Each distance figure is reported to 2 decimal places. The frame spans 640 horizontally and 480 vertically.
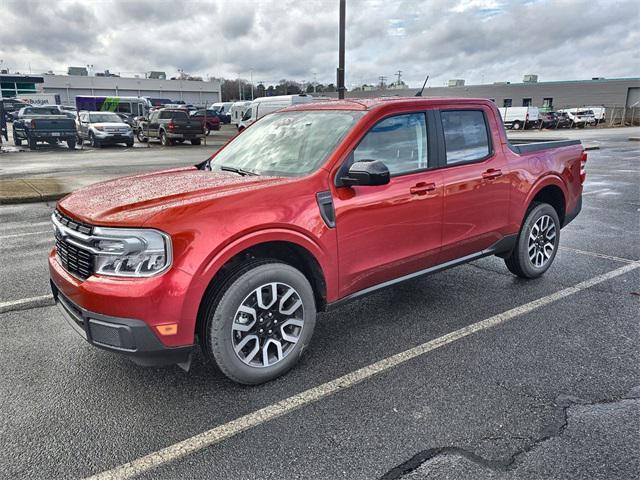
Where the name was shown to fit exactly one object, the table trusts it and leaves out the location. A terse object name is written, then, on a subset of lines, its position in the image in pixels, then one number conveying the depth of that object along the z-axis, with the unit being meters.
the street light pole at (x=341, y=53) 13.73
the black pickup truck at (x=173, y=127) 24.38
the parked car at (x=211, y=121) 35.44
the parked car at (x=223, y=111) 45.97
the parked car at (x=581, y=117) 44.06
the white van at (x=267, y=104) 22.61
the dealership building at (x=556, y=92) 57.44
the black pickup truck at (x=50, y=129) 21.89
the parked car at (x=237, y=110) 37.39
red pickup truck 2.76
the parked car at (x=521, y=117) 41.00
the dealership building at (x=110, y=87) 86.31
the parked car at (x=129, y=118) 33.19
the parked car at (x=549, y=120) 41.91
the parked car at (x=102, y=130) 23.38
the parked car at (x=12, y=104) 57.50
